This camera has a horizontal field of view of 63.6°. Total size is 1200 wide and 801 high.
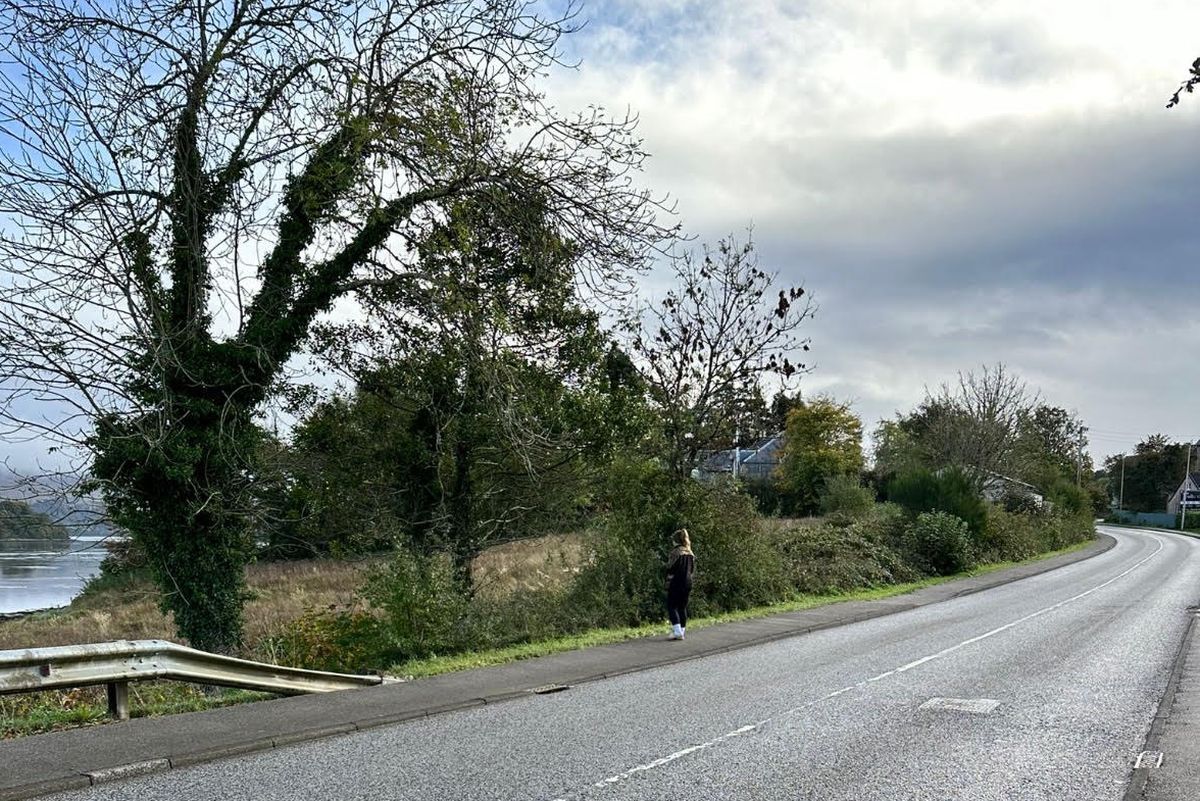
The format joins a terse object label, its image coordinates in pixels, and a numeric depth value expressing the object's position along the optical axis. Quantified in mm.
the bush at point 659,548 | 18297
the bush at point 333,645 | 12914
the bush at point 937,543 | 33531
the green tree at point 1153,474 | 117938
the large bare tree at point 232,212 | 11758
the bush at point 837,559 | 25516
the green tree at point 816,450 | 63375
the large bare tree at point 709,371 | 21203
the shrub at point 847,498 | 43697
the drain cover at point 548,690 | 10930
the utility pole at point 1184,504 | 88562
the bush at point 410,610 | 12906
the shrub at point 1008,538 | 40922
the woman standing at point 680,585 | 15664
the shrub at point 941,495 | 37250
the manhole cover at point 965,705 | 10250
